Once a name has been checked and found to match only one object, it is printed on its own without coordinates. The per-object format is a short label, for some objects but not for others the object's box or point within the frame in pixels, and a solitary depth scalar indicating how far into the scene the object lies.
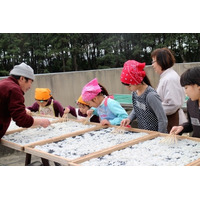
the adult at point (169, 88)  3.21
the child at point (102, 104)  3.02
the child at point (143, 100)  2.75
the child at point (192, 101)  2.11
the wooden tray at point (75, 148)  1.98
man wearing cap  2.65
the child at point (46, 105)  4.12
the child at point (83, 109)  3.74
